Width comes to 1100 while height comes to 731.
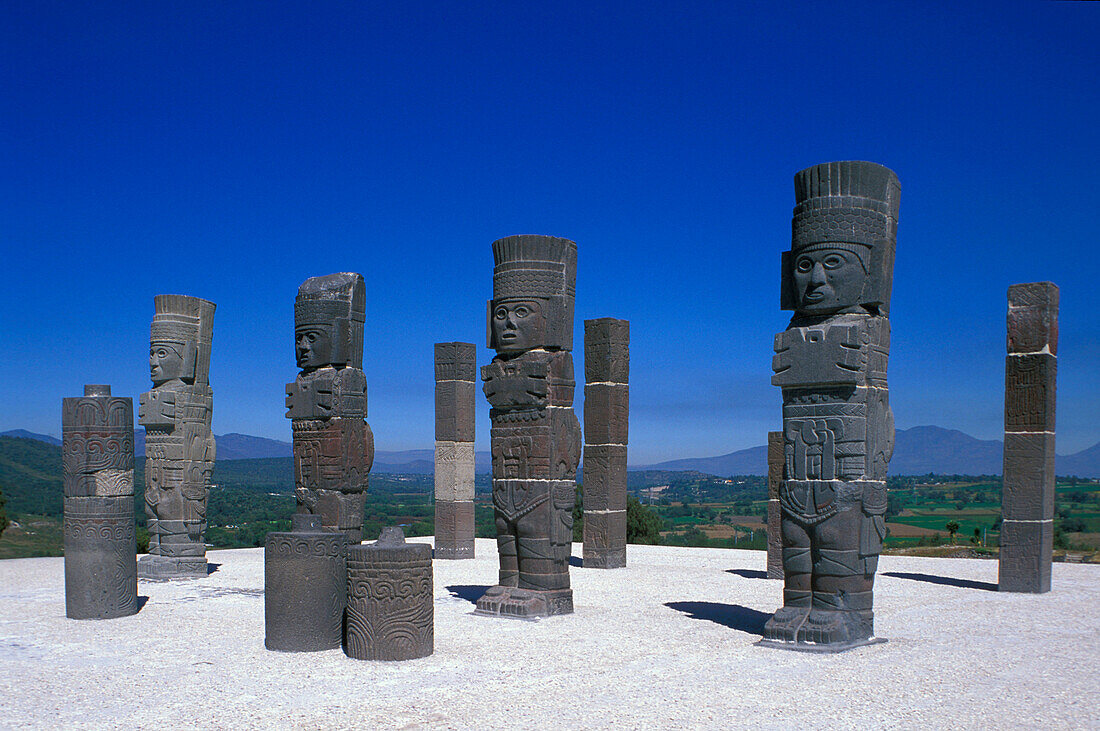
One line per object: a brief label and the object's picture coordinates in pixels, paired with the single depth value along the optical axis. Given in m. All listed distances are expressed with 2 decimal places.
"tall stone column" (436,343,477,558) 16.67
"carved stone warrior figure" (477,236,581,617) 9.92
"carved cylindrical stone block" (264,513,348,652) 7.95
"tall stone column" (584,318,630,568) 15.14
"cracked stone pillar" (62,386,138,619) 10.02
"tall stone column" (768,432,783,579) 13.98
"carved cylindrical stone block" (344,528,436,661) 7.59
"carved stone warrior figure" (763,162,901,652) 8.10
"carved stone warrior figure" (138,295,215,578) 13.27
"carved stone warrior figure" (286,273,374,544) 11.40
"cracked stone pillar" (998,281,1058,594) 12.27
